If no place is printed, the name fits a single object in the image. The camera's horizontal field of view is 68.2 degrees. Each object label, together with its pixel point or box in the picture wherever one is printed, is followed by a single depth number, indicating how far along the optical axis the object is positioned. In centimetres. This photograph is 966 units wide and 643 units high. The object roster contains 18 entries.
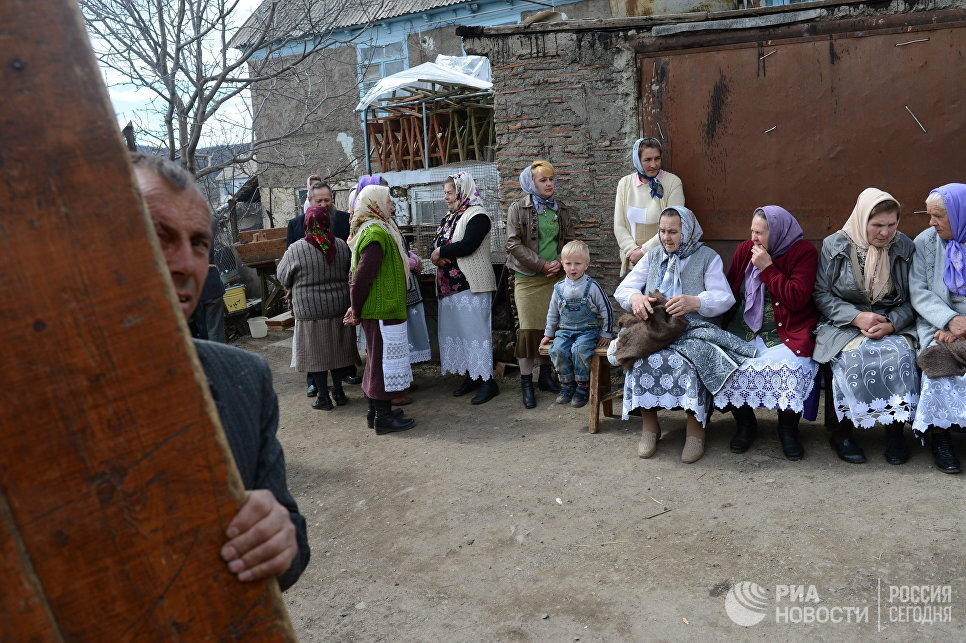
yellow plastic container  993
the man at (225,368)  119
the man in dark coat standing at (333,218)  651
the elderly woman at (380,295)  574
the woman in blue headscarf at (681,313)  479
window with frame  1466
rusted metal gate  517
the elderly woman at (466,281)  646
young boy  580
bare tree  712
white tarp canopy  1035
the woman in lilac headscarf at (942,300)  418
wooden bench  545
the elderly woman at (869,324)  434
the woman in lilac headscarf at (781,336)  460
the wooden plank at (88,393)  77
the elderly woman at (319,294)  637
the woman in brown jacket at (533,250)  619
